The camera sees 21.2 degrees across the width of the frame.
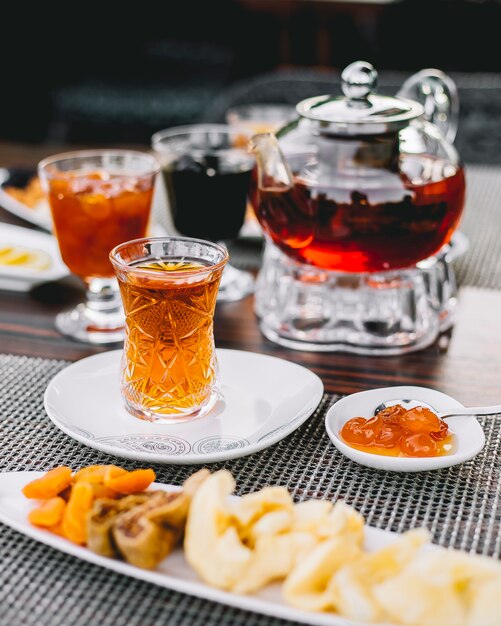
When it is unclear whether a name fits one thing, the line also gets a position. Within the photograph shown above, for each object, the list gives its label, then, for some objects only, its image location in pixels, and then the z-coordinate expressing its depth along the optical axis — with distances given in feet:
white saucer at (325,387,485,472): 2.10
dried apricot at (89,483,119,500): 1.95
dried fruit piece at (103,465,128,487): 1.97
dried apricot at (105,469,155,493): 1.97
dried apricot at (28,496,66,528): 1.92
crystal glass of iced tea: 2.69
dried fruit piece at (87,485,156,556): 1.86
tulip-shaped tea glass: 2.26
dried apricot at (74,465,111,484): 1.98
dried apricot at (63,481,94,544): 1.90
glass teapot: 2.51
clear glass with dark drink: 2.90
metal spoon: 2.19
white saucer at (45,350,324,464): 2.15
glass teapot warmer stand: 2.61
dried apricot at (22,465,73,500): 1.97
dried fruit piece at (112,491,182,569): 1.84
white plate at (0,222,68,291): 2.89
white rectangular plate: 1.78
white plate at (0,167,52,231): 3.24
